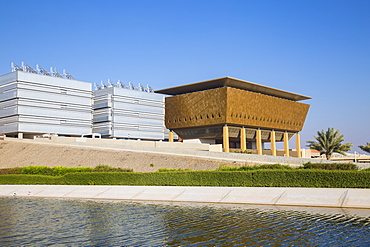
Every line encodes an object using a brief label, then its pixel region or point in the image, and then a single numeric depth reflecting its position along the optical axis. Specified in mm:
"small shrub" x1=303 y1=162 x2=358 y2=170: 26641
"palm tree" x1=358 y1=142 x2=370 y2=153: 68919
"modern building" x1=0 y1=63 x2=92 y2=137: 87188
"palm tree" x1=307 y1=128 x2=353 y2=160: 67500
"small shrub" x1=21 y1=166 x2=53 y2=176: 38031
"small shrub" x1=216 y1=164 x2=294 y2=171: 29016
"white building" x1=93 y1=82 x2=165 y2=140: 100750
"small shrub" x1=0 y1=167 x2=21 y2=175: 39562
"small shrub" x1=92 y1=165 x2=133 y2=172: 35222
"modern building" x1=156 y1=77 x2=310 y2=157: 83938
